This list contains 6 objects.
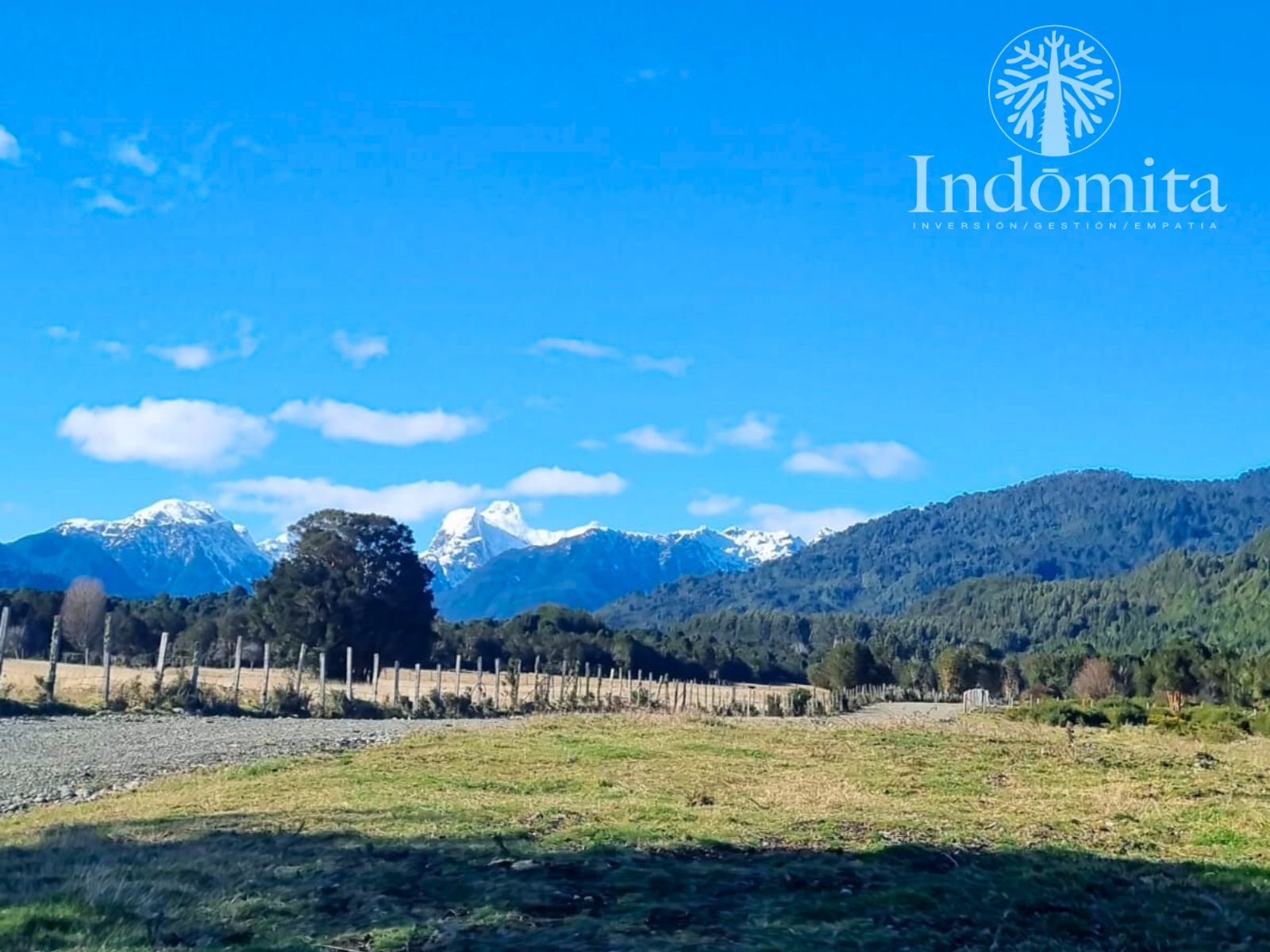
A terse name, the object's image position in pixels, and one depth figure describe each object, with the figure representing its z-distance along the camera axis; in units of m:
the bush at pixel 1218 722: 35.31
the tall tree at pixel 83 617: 81.38
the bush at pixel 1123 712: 42.91
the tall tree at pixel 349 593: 60.00
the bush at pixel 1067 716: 42.38
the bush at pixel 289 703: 36.53
